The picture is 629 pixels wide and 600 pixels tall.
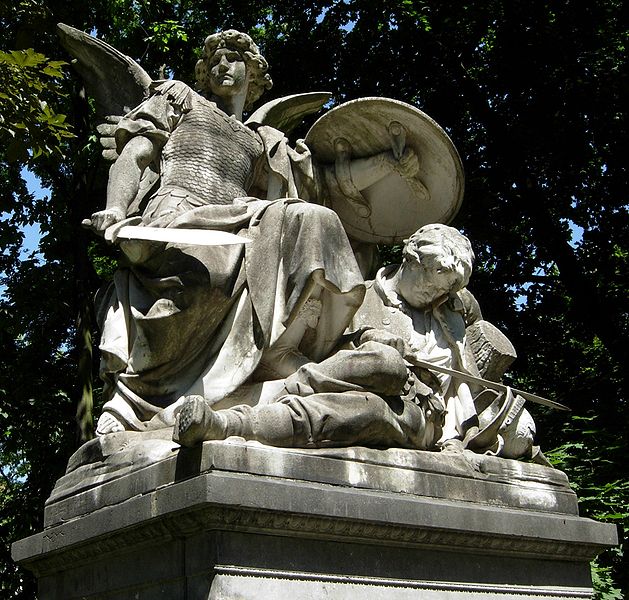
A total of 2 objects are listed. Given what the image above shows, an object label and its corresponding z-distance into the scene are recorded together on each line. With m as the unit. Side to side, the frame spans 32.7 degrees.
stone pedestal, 4.23
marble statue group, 5.00
